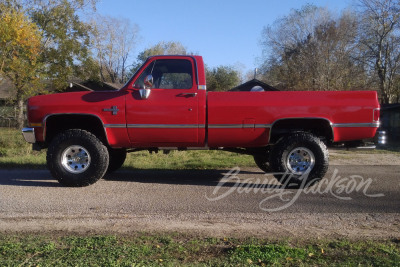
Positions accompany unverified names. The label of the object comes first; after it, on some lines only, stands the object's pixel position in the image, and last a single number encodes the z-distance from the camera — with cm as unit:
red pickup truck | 654
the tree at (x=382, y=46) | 2864
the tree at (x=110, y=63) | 4972
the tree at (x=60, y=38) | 3219
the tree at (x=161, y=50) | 5002
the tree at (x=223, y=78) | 3000
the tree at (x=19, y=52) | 2294
